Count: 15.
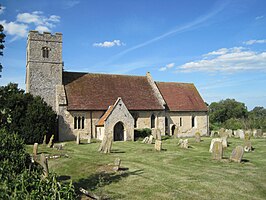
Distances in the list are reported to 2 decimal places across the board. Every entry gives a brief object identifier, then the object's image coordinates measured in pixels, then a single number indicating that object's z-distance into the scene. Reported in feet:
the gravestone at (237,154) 51.03
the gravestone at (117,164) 44.76
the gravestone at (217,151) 53.78
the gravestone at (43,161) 38.09
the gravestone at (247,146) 68.64
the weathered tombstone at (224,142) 73.36
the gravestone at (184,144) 74.02
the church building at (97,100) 99.40
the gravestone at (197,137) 88.16
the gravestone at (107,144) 66.59
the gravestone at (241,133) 104.95
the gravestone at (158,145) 68.28
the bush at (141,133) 105.40
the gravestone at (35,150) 62.28
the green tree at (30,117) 88.38
